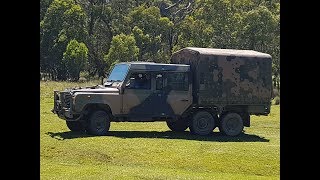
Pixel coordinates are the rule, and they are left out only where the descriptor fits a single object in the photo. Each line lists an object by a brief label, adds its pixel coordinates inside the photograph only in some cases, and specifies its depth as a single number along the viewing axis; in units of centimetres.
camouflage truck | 1380
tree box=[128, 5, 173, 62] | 4150
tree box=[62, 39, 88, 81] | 3959
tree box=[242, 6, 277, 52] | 3622
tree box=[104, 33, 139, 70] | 3866
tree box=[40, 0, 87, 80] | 4216
